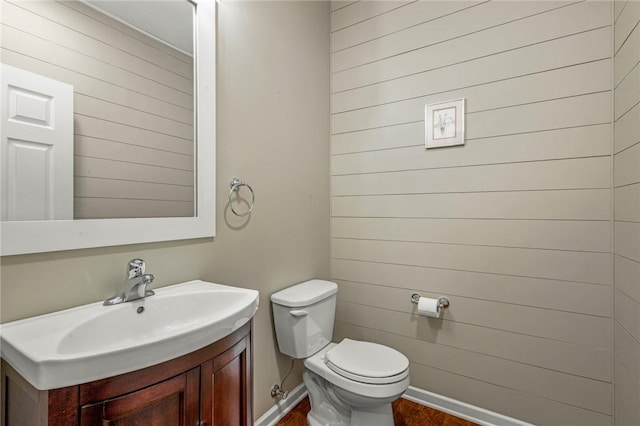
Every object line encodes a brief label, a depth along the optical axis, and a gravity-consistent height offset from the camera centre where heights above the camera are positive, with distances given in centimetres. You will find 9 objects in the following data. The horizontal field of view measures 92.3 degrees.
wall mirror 86 +31
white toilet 140 -74
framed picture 171 +50
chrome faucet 100 -23
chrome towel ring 145 +12
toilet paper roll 174 -54
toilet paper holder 176 -52
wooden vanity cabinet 65 -45
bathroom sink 63 -32
